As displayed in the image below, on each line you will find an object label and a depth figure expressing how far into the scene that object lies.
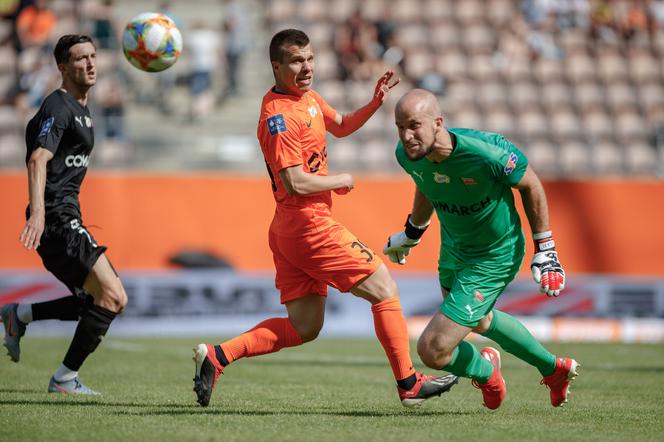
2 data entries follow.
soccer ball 17.12
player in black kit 15.68
